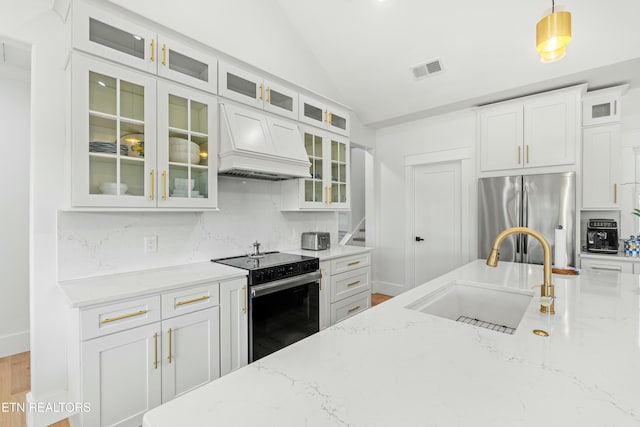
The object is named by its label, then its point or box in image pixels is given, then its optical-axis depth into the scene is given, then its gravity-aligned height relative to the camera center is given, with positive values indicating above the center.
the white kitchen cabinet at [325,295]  2.99 -0.80
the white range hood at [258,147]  2.48 +0.59
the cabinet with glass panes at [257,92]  2.62 +1.16
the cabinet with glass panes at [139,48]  1.88 +1.17
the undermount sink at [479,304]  1.61 -0.50
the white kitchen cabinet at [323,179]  3.33 +0.41
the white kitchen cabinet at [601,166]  3.22 +0.51
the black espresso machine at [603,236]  3.16 -0.24
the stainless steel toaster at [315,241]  3.46 -0.31
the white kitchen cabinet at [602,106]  3.24 +1.17
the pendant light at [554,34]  1.55 +0.93
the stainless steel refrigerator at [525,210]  3.14 +0.04
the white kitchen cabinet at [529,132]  3.28 +0.93
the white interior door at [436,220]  4.28 -0.10
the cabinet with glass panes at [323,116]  3.32 +1.16
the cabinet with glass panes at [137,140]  1.88 +0.52
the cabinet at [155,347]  1.65 -0.83
